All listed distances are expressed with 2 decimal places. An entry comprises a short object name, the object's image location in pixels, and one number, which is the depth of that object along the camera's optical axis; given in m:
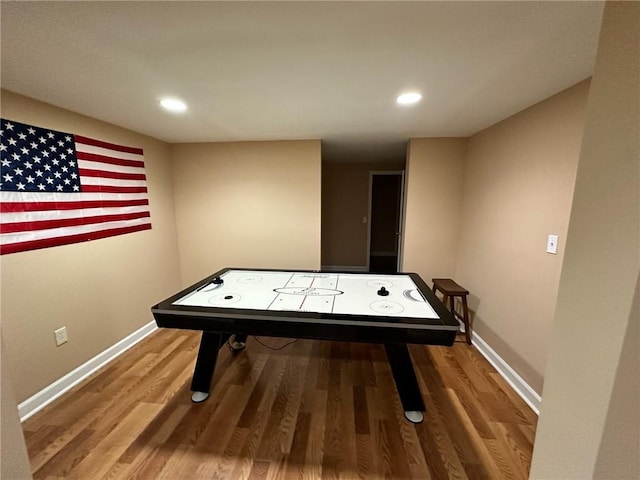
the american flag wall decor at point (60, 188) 1.67
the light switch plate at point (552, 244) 1.69
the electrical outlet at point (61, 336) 1.93
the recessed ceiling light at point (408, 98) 1.72
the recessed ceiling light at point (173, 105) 1.81
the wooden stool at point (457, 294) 2.53
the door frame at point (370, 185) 4.88
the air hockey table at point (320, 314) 1.44
